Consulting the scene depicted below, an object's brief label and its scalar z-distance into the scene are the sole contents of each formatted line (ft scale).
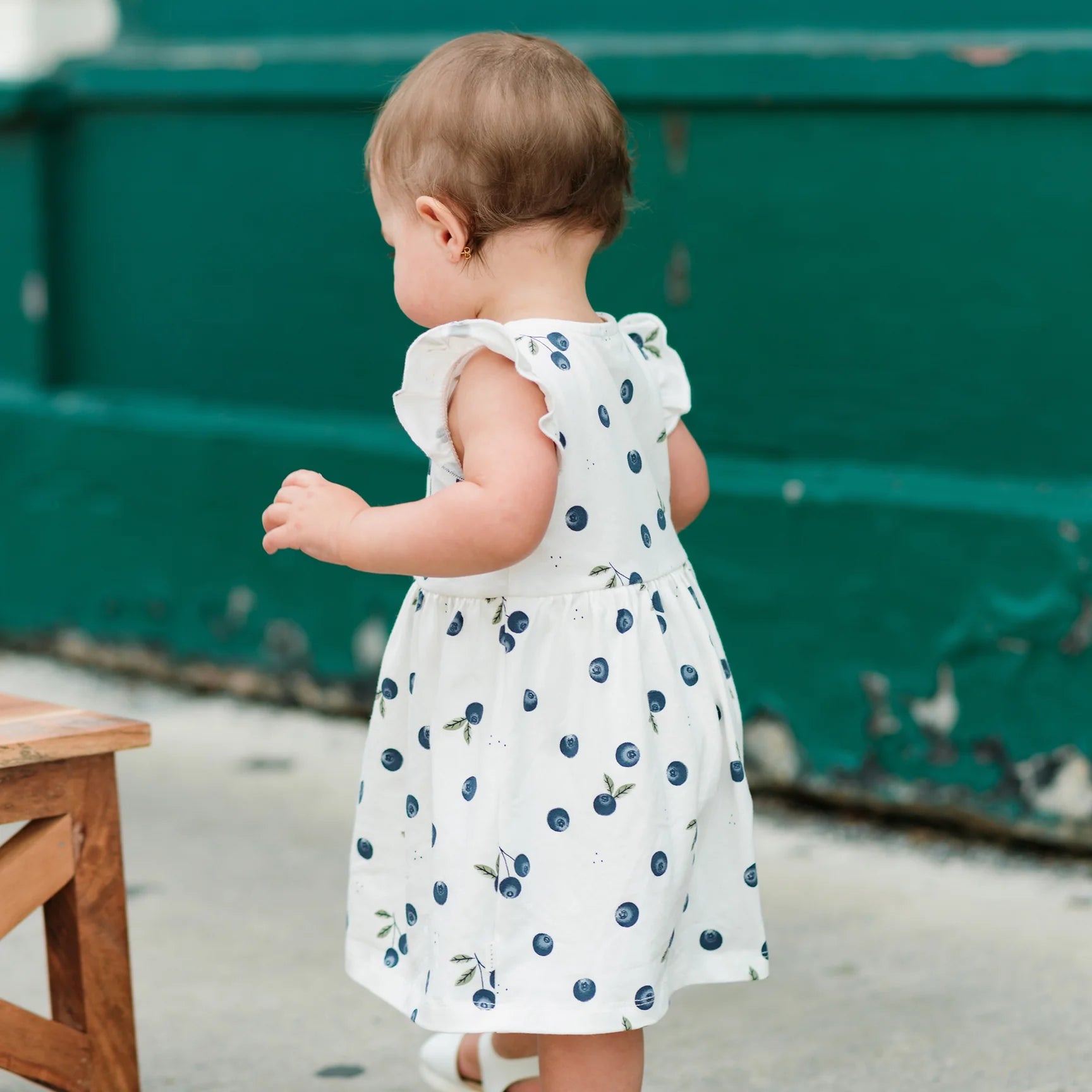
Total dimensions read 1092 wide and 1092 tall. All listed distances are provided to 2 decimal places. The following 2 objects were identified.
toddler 8.20
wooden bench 8.66
